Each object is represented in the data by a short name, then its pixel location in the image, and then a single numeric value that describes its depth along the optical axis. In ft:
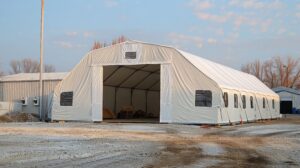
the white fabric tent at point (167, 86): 88.17
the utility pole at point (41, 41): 111.65
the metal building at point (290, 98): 210.38
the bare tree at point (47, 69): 342.17
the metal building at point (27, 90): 126.62
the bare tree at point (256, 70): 348.38
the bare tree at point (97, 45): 236.30
